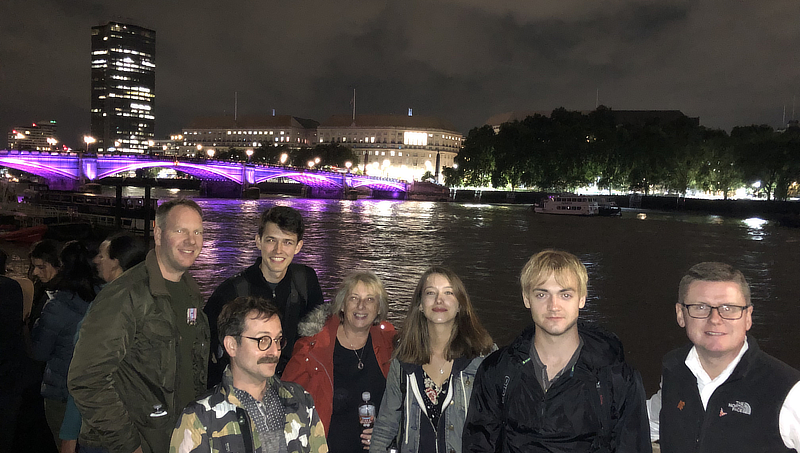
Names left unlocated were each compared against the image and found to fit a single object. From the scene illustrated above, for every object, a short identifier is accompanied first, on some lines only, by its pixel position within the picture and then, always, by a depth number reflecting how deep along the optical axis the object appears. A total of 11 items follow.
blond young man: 2.77
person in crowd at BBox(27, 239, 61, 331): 4.83
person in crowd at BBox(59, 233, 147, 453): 4.30
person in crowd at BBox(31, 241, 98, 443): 4.05
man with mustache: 2.56
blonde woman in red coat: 3.57
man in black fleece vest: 2.60
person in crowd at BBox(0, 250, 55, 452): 3.41
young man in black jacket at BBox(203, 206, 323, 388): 4.02
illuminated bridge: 63.19
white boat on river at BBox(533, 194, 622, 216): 60.53
